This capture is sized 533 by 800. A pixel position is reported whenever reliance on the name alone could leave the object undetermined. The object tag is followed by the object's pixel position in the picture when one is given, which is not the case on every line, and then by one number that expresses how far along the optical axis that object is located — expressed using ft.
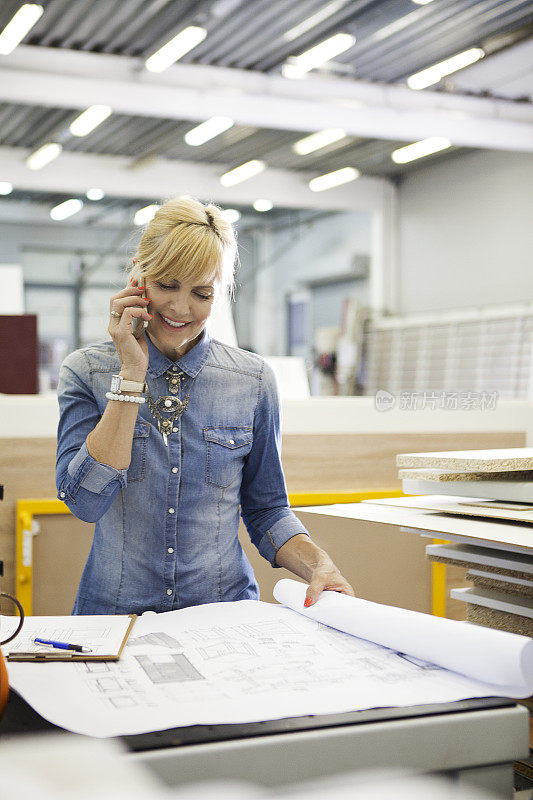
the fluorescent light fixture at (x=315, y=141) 29.78
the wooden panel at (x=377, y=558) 8.64
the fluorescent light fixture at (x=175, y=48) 20.35
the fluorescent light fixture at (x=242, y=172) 34.14
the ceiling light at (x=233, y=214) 43.78
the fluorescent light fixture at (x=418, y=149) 29.03
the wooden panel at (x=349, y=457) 8.88
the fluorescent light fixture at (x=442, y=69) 22.40
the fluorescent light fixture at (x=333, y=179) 35.45
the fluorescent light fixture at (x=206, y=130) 27.02
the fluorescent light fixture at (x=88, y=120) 26.37
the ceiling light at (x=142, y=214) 40.75
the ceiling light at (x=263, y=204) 36.86
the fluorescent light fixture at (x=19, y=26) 18.63
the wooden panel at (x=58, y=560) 7.72
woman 4.84
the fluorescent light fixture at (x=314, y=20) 20.31
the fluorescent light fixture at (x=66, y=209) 41.78
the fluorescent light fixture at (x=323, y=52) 21.12
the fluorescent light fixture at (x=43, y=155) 30.99
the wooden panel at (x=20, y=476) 7.79
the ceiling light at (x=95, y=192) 34.47
